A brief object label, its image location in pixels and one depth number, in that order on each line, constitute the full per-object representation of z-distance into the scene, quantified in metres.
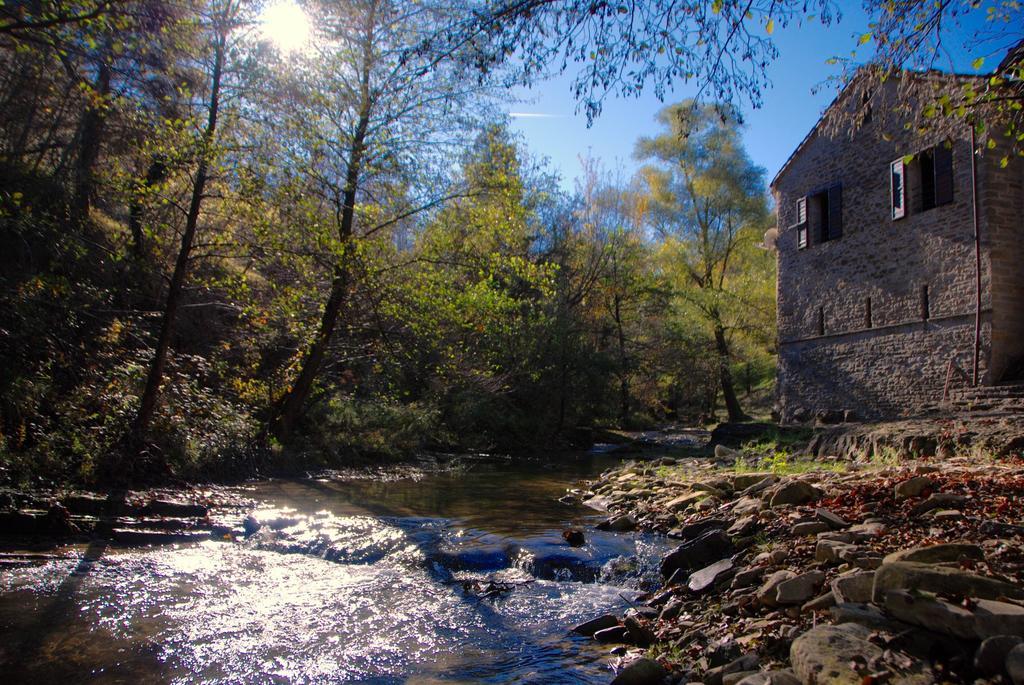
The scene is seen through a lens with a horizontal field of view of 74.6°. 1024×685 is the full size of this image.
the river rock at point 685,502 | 8.77
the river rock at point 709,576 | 5.40
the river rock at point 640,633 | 4.62
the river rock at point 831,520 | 5.90
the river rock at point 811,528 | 5.89
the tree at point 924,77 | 5.24
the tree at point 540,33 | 5.29
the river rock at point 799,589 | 4.42
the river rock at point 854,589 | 3.93
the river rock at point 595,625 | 5.01
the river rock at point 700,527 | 7.29
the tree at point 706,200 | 32.31
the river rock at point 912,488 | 6.28
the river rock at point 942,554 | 4.12
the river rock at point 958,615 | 3.14
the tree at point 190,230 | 9.88
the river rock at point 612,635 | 4.79
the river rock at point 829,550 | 4.92
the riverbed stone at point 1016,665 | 2.82
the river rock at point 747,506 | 7.30
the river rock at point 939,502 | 5.80
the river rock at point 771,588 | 4.57
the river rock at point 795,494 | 7.30
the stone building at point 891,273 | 15.18
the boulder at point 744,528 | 6.51
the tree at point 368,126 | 13.08
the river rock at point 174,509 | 8.34
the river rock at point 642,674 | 3.92
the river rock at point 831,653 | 3.21
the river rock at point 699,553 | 6.20
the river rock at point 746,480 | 8.92
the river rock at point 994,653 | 2.98
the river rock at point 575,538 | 7.53
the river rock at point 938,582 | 3.51
